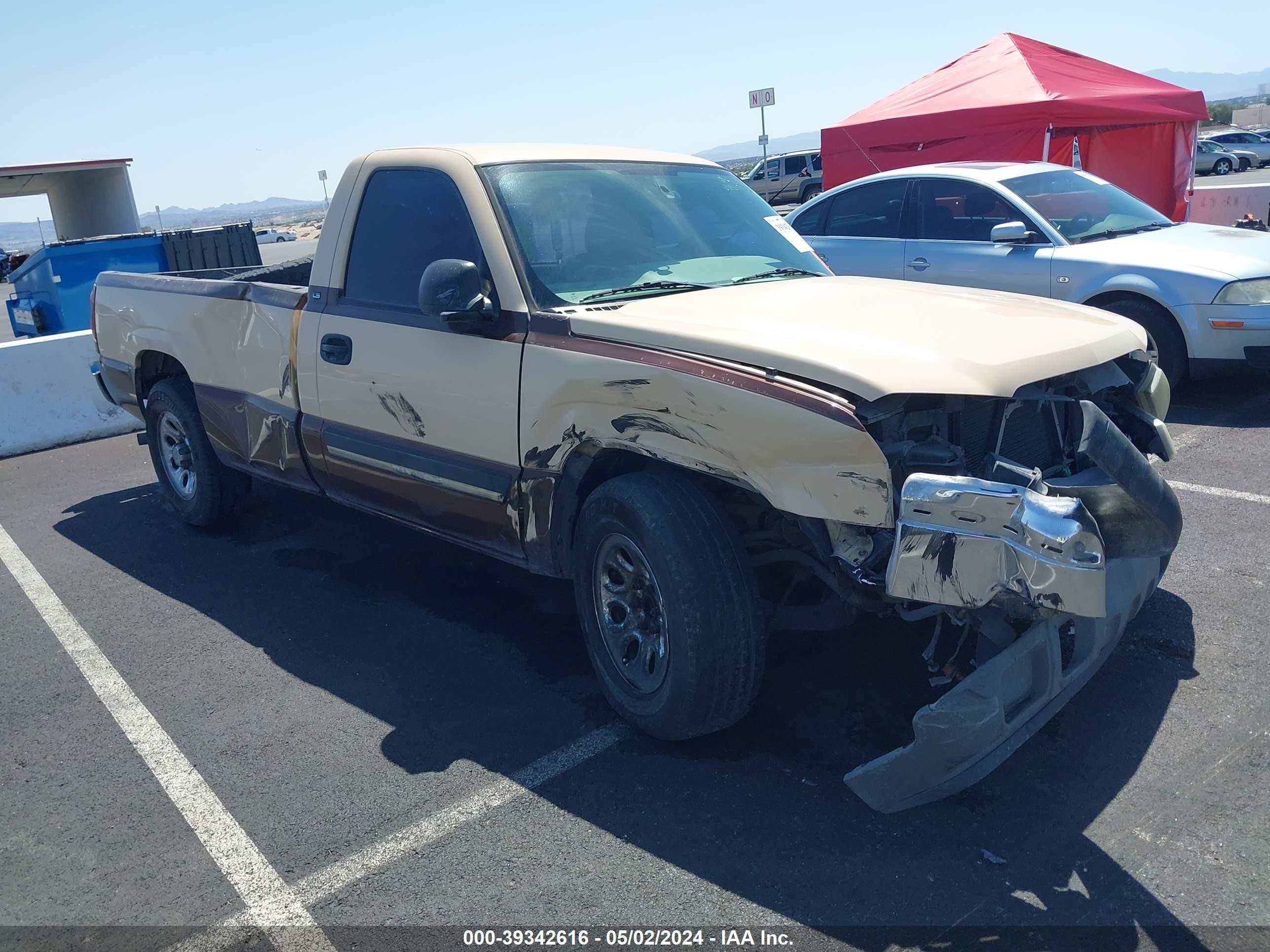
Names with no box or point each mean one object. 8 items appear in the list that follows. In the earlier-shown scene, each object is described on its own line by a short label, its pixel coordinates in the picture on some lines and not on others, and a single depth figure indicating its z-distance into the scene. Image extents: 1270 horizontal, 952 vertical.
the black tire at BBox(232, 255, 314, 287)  5.97
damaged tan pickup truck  2.82
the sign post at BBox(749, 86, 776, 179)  22.55
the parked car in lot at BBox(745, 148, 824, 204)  29.45
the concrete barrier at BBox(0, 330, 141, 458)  8.88
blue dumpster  11.76
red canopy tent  11.68
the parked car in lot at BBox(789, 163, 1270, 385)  7.05
